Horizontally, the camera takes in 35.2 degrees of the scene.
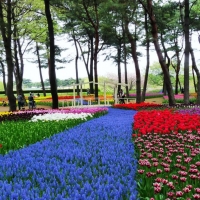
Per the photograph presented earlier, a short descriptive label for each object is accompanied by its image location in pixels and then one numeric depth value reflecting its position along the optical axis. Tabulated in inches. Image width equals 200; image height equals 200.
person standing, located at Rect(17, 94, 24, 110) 1094.7
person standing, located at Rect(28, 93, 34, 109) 1070.3
